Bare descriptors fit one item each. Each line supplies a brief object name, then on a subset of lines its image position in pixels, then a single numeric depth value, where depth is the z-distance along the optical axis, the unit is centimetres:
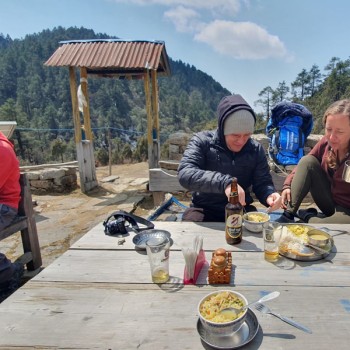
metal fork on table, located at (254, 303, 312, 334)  92
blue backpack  474
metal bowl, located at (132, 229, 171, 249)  157
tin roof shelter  572
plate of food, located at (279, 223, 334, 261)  137
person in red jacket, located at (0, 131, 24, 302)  240
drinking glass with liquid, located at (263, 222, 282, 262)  136
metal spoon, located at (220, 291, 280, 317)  95
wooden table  90
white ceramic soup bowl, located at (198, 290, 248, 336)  88
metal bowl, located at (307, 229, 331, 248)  141
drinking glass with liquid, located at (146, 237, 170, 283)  122
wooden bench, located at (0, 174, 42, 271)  272
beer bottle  149
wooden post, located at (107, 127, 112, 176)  814
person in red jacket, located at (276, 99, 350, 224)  224
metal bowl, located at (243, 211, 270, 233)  167
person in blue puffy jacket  208
